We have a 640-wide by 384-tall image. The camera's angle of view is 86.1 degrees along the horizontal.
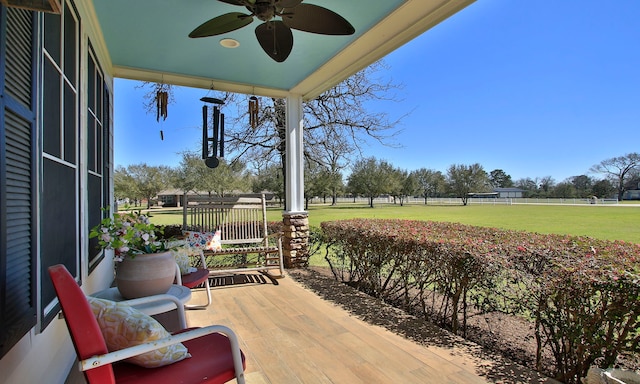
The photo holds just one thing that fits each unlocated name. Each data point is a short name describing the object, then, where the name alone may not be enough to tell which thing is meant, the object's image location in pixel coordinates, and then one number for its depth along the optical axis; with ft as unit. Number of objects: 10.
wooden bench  14.46
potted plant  6.13
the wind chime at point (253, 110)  14.19
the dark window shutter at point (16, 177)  3.29
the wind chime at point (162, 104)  12.90
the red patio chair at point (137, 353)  3.44
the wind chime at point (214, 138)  14.78
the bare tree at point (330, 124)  24.64
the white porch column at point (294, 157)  16.38
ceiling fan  6.73
